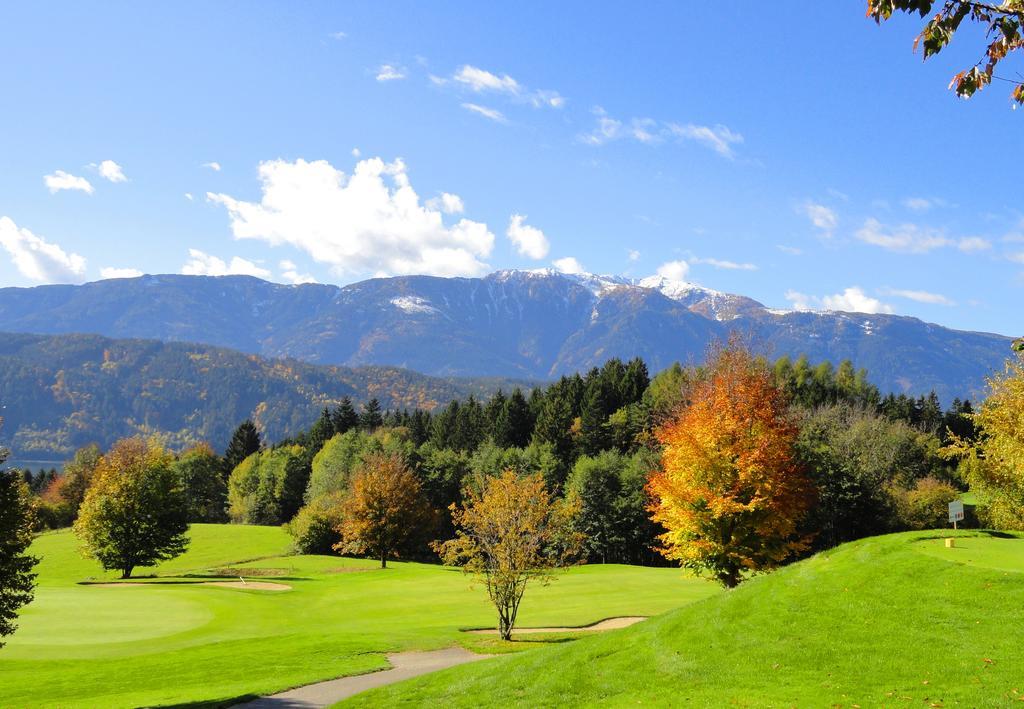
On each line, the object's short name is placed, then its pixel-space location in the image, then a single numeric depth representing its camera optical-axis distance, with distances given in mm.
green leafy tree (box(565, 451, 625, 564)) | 82500
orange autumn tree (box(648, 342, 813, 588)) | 29906
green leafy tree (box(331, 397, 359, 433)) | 140125
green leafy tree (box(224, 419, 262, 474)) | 144375
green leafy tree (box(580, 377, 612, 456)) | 102125
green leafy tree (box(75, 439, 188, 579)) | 61719
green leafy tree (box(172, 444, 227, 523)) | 125750
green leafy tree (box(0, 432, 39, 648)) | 20375
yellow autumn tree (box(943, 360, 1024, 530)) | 34062
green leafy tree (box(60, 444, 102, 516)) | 117469
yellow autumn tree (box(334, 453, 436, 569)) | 72062
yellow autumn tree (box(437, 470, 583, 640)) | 30969
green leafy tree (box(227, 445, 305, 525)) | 119375
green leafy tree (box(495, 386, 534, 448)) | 115125
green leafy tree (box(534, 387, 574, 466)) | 106875
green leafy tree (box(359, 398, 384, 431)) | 148875
